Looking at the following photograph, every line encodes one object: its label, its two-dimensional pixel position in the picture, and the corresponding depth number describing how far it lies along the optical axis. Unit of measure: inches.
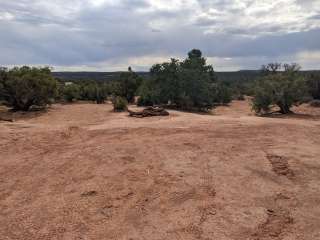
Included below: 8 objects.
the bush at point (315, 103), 698.3
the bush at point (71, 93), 762.4
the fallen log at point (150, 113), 395.7
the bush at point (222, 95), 773.0
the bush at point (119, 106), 498.7
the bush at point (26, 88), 550.1
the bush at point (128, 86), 779.4
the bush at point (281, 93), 521.7
